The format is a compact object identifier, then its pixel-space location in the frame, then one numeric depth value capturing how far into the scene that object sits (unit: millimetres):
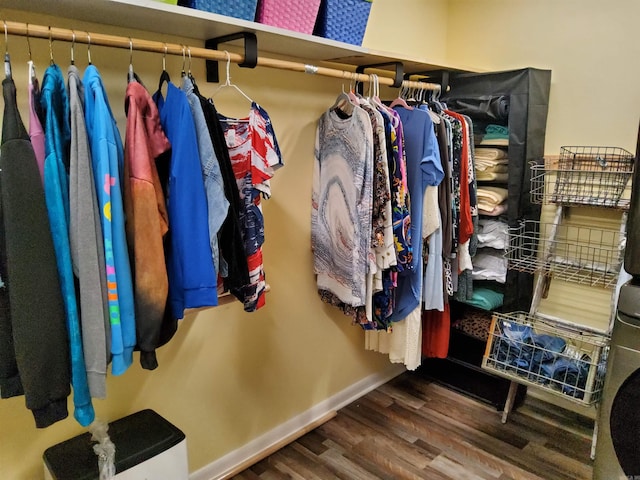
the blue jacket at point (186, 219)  1298
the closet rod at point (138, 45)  1180
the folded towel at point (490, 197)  2359
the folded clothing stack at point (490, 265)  2400
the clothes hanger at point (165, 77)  1394
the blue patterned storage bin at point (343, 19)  1770
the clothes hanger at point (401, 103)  2104
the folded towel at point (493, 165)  2375
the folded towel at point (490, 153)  2373
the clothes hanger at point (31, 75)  1165
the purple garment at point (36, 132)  1145
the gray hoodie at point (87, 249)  1145
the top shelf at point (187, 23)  1283
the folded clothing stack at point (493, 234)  2379
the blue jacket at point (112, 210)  1173
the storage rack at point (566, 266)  2113
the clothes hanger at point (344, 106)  1955
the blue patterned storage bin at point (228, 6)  1440
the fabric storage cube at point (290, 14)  1617
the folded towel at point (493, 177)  2385
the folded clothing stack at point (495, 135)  2350
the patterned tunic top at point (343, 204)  1883
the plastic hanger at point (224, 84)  1532
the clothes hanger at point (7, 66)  1139
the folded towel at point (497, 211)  2369
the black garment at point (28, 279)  1062
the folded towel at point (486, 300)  2424
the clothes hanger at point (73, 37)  1231
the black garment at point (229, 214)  1407
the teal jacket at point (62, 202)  1131
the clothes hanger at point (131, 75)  1311
